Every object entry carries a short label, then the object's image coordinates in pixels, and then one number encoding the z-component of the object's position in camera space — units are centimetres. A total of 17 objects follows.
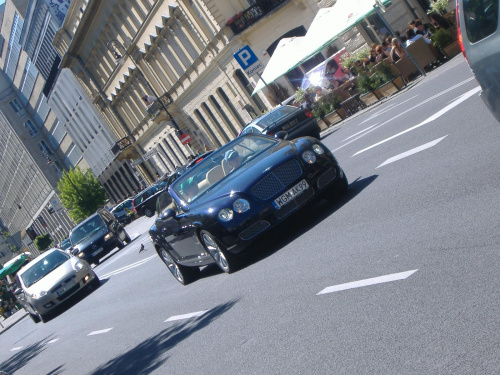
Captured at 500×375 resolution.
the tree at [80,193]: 8462
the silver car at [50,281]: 2147
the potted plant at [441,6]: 2983
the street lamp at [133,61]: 5634
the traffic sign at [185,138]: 5505
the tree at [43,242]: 9838
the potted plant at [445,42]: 2595
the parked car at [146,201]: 5057
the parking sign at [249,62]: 3222
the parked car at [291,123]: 2708
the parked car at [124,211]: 6051
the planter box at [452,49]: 2612
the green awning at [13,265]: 5097
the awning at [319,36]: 2748
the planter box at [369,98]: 2857
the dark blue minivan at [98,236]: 3212
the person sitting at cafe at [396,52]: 2751
